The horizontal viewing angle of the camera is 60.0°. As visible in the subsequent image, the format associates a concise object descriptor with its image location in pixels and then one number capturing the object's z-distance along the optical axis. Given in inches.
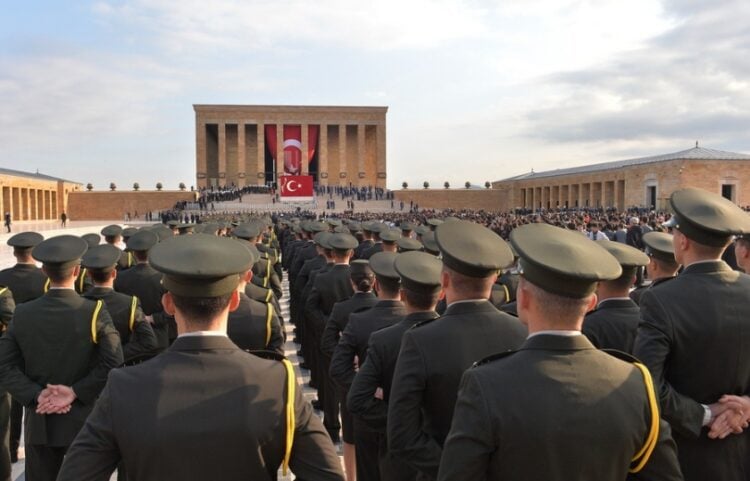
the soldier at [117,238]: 275.3
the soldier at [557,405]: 69.3
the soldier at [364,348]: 146.7
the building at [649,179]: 1407.5
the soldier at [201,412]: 71.2
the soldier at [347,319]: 181.2
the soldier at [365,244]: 340.5
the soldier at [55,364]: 132.0
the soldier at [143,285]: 216.8
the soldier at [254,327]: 157.1
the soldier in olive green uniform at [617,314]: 132.3
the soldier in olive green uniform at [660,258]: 152.1
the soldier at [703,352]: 108.7
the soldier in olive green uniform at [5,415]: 165.5
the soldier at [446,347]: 95.7
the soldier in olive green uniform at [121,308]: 163.8
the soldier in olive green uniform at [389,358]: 118.0
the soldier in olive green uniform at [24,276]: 219.9
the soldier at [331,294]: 235.3
